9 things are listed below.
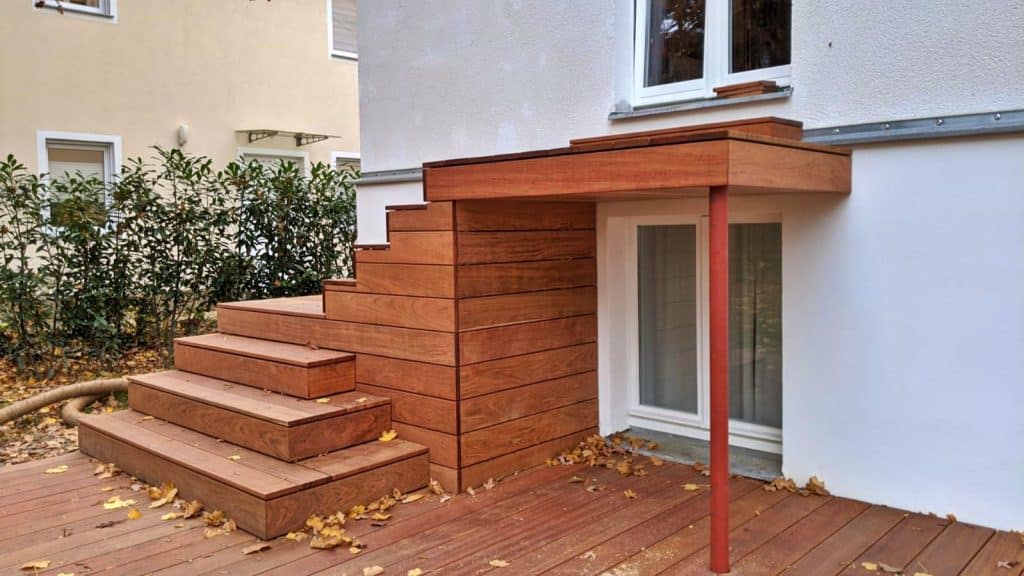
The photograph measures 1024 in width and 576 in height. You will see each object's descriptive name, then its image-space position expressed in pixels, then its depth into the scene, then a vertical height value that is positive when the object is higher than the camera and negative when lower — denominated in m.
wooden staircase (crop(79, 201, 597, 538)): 3.91 -0.79
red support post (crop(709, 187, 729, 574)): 3.07 -0.54
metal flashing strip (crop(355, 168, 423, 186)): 5.71 +0.44
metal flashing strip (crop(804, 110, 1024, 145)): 3.31 +0.44
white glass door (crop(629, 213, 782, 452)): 4.37 -0.54
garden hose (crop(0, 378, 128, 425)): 5.40 -1.07
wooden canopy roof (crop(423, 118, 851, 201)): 3.05 +0.28
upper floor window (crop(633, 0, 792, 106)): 4.18 +1.01
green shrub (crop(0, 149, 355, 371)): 6.45 -0.07
